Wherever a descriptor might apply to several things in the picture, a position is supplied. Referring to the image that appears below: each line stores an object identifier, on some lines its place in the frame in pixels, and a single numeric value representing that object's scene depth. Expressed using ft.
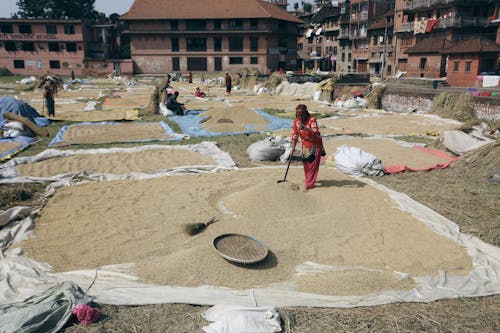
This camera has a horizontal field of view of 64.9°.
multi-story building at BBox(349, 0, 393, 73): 153.38
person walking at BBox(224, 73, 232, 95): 76.89
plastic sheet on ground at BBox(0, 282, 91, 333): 9.95
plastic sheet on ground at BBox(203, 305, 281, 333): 10.18
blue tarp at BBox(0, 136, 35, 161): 28.35
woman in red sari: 19.99
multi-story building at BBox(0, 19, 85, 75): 138.31
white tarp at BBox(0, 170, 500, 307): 11.69
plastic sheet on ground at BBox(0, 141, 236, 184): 23.00
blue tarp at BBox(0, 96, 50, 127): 38.19
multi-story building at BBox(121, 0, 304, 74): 139.54
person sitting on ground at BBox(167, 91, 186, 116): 47.83
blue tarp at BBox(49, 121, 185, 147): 33.40
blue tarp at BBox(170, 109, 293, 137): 37.48
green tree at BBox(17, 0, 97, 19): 184.75
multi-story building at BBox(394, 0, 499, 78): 108.27
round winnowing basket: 13.34
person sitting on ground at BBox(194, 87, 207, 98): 68.08
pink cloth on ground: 10.54
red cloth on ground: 24.89
